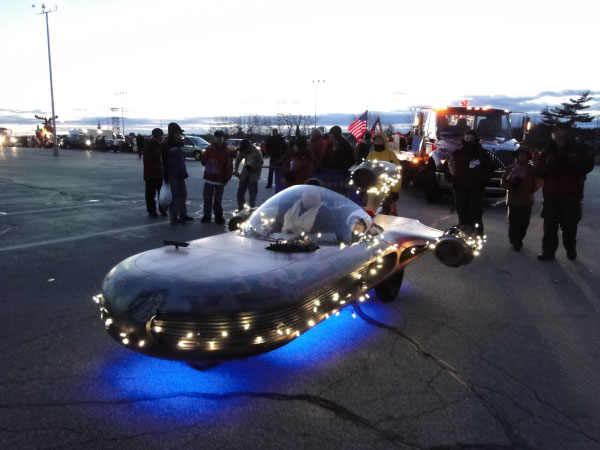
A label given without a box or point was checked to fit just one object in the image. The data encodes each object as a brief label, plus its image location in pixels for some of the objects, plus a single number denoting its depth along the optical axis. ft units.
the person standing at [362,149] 47.00
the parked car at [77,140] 157.89
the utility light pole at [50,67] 108.82
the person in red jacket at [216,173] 28.35
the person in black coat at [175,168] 27.09
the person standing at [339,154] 24.80
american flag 59.52
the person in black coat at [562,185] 20.58
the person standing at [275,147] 39.68
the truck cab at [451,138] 38.55
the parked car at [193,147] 95.24
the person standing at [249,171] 30.63
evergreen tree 190.80
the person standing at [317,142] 30.48
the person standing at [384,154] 23.24
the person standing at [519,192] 23.09
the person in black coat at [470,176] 21.77
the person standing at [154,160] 28.86
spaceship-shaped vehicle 8.52
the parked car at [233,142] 112.52
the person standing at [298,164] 24.39
